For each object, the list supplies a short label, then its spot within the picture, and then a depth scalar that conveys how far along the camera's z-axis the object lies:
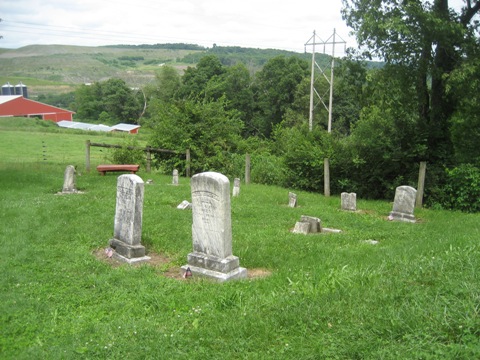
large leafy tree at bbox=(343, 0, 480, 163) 14.16
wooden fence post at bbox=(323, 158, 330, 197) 17.45
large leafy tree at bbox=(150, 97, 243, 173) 23.16
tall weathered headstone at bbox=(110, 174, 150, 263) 8.29
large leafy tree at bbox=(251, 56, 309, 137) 51.22
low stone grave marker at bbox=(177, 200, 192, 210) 12.46
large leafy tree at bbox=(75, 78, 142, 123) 87.50
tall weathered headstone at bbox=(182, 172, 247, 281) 7.11
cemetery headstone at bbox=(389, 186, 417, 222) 12.46
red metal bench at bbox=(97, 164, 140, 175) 19.41
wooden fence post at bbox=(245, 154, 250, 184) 19.42
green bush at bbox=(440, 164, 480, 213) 14.70
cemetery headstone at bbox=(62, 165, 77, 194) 15.21
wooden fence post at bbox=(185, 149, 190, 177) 22.54
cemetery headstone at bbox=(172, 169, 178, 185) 18.21
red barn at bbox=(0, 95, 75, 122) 70.06
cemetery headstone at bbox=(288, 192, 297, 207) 13.96
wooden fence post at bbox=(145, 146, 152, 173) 22.56
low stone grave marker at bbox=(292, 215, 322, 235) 10.11
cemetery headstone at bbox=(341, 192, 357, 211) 13.67
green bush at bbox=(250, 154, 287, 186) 20.12
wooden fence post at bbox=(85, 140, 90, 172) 20.10
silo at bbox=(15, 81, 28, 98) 90.62
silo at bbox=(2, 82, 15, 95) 91.06
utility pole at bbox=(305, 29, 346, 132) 32.12
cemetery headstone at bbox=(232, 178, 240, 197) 15.52
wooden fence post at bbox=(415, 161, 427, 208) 14.95
